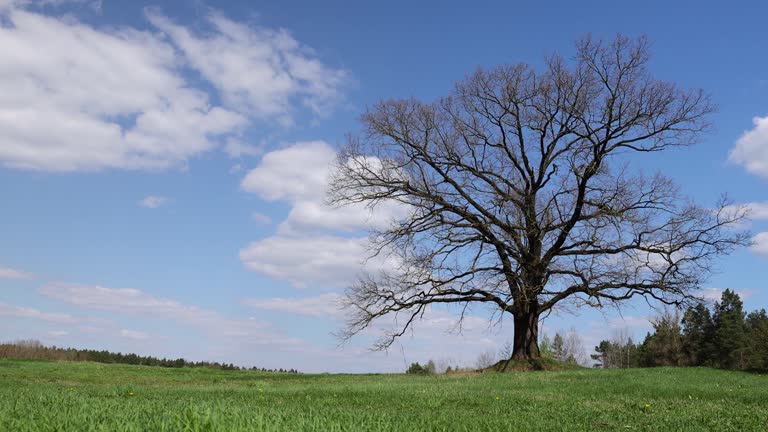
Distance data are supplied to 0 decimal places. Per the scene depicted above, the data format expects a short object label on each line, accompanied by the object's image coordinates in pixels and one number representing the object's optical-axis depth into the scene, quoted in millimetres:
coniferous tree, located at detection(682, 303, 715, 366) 58219
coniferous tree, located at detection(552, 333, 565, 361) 76188
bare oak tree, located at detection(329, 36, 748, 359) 26922
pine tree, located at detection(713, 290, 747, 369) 53975
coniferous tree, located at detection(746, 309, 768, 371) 37819
